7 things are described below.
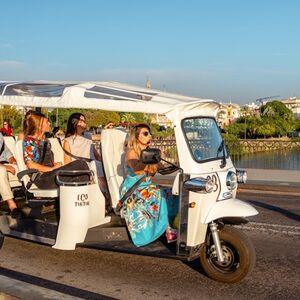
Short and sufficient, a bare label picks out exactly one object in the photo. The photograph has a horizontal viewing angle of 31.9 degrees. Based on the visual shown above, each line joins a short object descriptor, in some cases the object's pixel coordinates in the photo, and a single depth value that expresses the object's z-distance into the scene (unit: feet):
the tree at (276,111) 421.22
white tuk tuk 17.63
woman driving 18.76
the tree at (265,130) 276.47
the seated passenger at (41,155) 22.18
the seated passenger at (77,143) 25.41
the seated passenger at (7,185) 23.28
